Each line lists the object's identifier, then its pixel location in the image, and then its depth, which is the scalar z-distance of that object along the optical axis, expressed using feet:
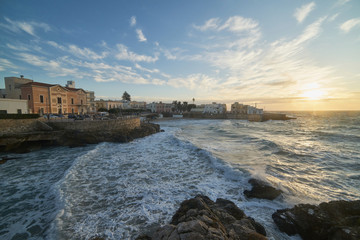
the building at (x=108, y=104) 226.56
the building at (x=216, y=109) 290.72
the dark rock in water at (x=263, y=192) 24.52
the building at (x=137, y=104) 306.64
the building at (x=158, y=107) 314.00
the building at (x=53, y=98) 95.20
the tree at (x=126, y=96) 317.67
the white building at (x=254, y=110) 256.71
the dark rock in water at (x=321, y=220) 14.83
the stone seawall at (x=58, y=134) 56.39
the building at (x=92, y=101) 187.13
